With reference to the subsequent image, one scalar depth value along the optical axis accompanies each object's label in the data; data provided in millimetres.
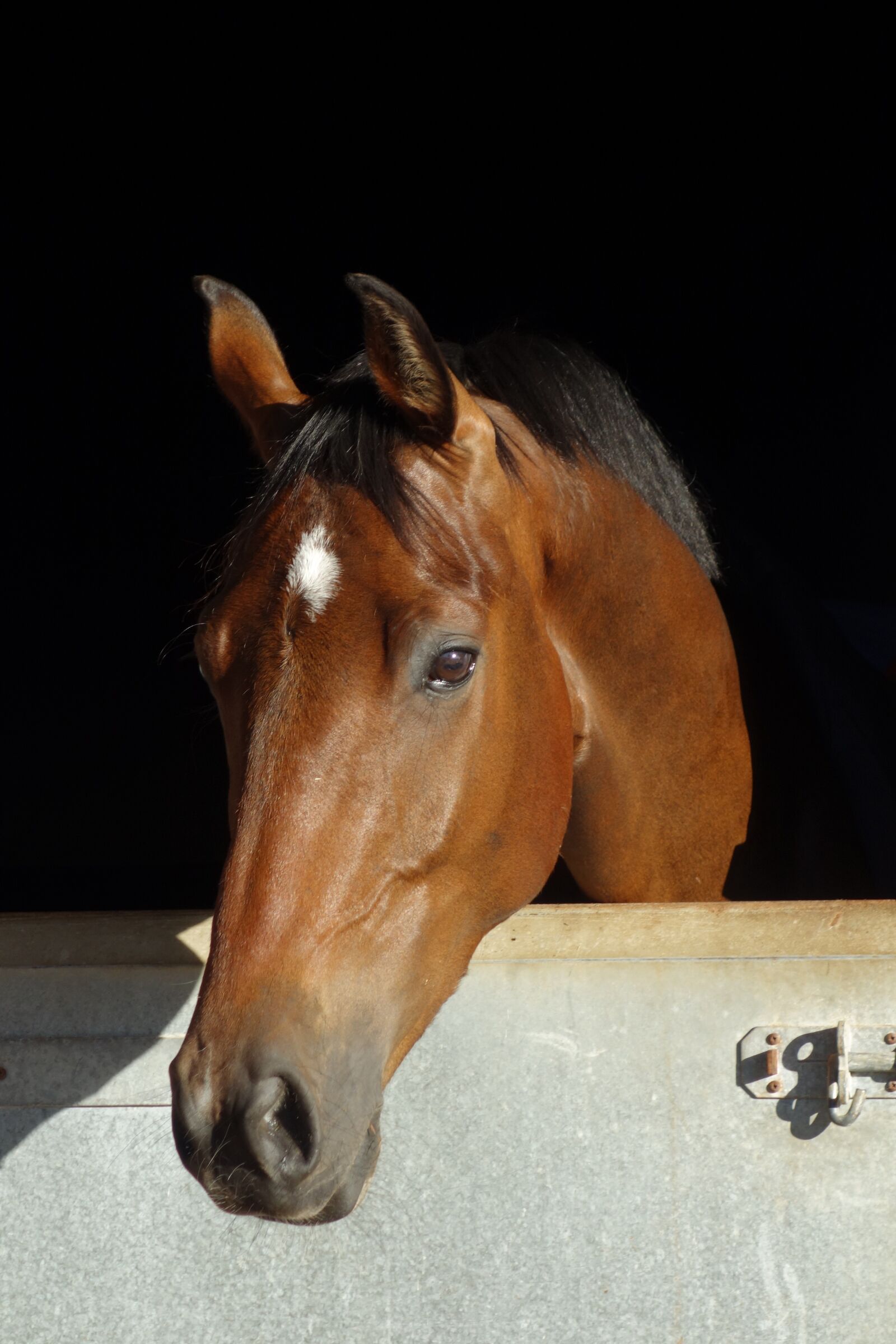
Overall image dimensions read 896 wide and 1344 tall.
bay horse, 6471
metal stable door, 6618
